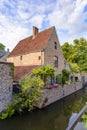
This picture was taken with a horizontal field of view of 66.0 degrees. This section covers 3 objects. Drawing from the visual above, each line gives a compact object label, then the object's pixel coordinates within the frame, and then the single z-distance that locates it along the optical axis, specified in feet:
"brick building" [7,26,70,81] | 32.44
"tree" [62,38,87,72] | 61.83
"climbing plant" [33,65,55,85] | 27.37
